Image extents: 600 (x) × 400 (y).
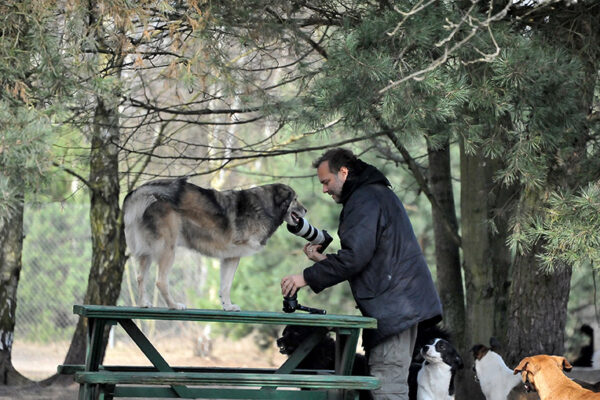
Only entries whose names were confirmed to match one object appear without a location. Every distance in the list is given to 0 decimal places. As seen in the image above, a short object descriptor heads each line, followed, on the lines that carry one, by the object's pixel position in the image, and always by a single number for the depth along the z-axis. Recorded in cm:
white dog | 1326
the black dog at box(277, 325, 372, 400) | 1322
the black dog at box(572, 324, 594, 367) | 1891
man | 968
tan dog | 1055
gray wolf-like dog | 1084
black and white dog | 1192
